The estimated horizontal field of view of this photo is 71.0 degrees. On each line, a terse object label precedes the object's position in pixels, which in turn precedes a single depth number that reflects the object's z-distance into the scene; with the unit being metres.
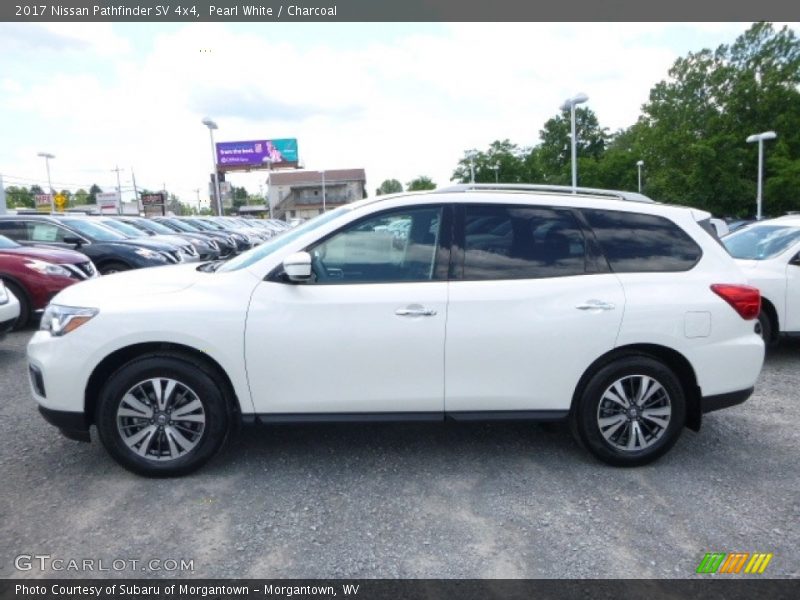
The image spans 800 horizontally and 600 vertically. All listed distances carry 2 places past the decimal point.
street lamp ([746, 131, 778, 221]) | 24.42
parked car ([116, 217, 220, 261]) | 15.55
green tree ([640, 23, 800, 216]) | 33.25
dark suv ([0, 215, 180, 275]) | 10.41
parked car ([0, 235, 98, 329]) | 7.82
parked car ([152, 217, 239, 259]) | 18.61
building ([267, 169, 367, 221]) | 82.19
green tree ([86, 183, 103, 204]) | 122.03
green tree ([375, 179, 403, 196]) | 107.72
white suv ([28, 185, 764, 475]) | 3.46
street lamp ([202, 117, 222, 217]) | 26.21
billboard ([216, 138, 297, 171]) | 81.69
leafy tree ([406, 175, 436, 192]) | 71.09
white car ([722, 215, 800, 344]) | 6.11
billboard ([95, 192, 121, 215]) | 62.84
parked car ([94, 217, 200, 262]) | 12.26
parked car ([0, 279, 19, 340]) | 6.45
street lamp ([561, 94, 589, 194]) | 17.56
